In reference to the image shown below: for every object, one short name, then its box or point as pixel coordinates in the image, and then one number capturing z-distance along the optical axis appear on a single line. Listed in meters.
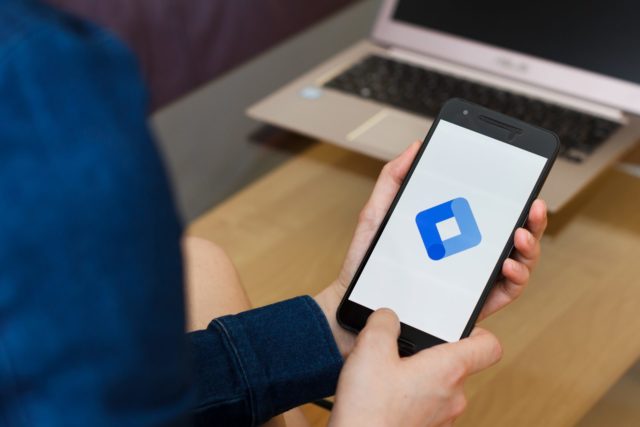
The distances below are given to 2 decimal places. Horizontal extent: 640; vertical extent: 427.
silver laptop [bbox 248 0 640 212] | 1.00
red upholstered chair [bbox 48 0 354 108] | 1.43
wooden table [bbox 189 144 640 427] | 0.82
